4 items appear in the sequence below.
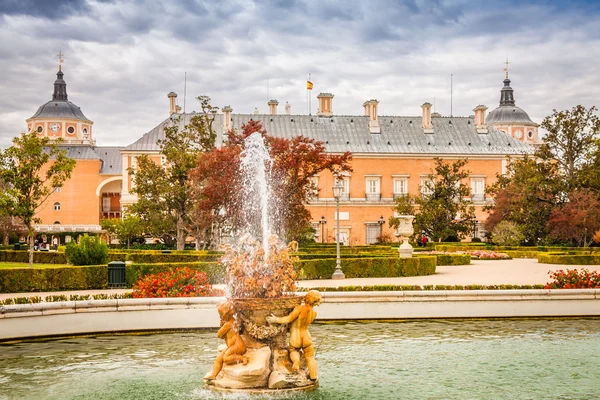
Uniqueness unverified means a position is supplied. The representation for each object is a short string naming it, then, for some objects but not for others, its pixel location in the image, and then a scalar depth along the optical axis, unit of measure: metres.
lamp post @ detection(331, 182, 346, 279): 22.38
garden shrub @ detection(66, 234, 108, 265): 21.47
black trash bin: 19.16
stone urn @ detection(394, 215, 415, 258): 30.80
